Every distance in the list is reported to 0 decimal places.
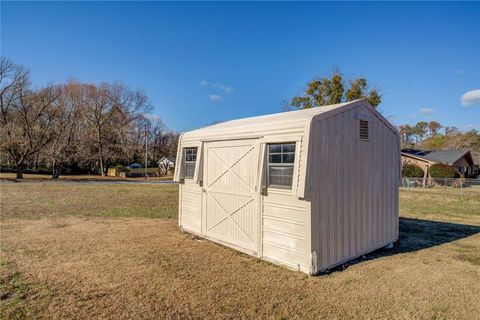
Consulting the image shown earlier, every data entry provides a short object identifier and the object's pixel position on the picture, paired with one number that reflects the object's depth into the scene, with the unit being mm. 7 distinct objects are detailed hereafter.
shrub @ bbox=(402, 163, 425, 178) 26031
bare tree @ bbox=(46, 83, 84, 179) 27938
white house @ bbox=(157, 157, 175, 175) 41844
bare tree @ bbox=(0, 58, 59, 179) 24828
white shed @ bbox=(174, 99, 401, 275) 4988
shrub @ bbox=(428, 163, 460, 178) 24009
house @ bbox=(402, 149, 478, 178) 27203
